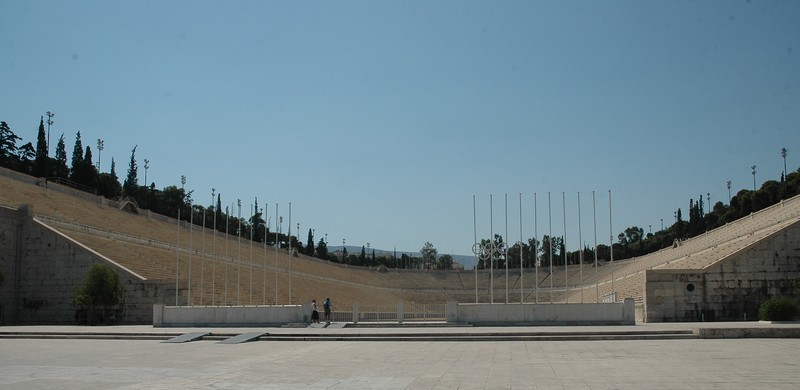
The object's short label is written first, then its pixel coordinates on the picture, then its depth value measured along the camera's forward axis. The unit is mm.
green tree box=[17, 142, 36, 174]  66938
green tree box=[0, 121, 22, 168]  66438
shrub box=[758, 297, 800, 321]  27672
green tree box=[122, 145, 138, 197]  79000
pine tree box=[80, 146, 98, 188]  68812
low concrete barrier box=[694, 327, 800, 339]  21156
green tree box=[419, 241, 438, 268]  145612
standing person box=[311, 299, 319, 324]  28812
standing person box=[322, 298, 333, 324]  29312
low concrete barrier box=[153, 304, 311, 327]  29203
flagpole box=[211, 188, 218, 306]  38522
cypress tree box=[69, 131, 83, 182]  68625
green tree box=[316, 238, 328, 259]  98756
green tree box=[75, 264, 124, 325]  32938
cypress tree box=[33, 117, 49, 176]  64562
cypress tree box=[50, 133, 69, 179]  69062
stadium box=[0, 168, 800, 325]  31469
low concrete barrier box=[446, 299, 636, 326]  27609
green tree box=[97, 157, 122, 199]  72750
